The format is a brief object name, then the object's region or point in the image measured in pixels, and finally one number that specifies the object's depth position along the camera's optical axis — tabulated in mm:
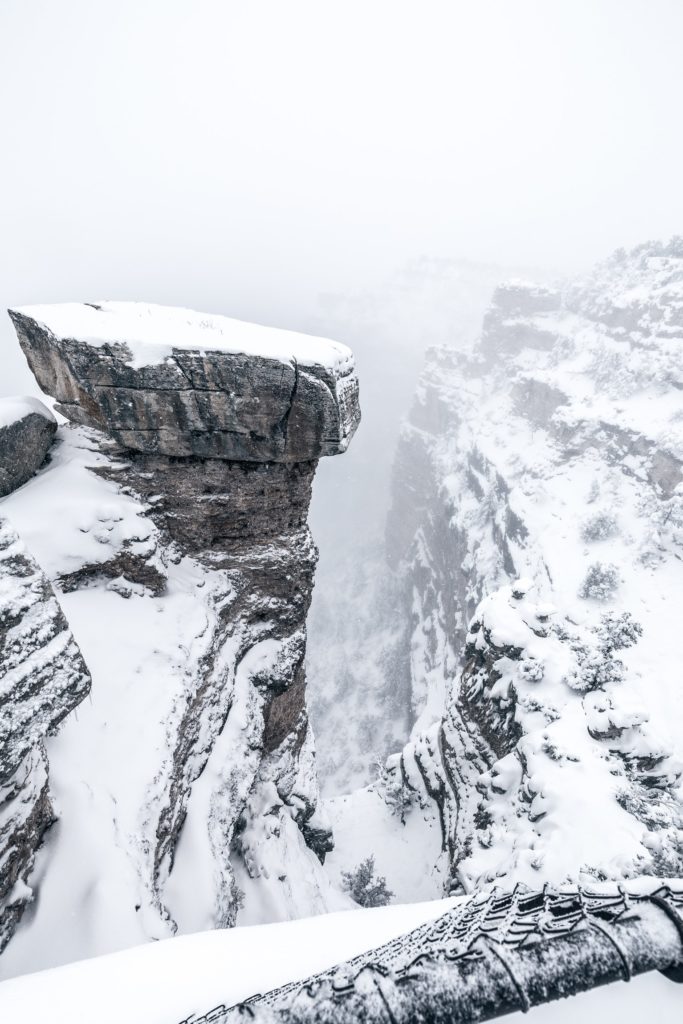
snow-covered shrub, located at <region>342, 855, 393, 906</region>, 14977
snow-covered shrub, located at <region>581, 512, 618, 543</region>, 44219
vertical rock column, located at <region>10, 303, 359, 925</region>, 9250
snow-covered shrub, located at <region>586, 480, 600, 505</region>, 50031
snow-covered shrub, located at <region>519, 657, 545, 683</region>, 13281
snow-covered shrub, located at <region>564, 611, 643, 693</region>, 13297
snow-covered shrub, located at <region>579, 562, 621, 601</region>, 37375
